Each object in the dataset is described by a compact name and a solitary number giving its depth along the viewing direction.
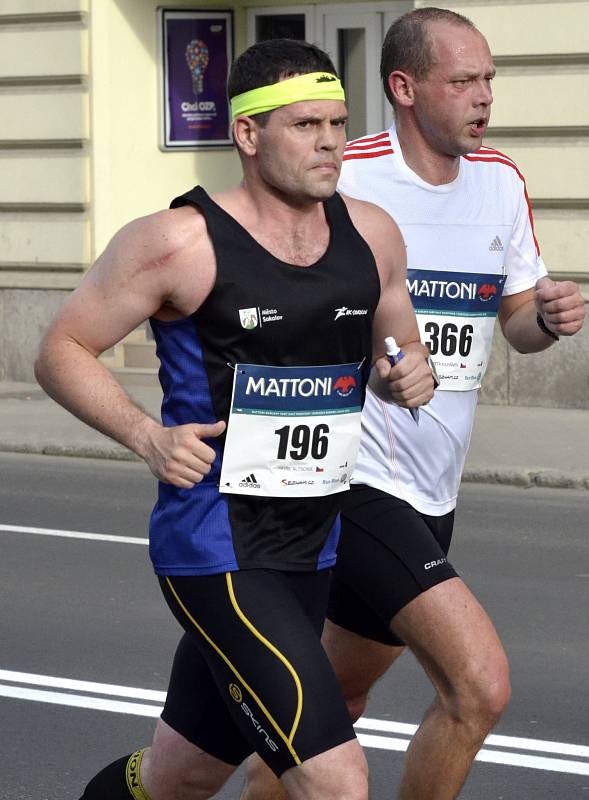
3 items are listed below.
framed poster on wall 31.86
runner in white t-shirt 8.78
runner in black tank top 7.28
